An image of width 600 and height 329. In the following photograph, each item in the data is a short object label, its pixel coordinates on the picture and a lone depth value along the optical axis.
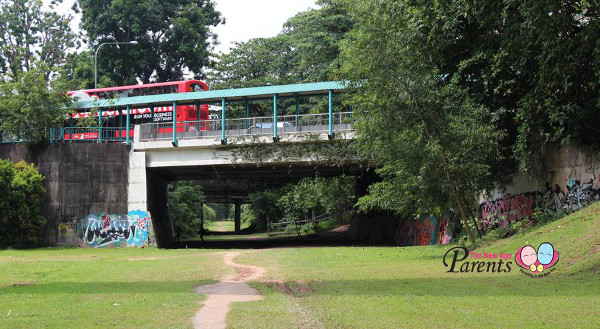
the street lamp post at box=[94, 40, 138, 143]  42.09
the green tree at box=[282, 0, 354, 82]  52.00
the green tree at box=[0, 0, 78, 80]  63.56
